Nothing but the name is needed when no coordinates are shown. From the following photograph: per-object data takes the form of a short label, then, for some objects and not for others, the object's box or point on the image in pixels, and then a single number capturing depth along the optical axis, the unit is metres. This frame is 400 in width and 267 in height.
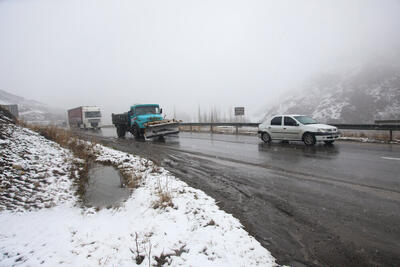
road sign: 22.01
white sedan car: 10.66
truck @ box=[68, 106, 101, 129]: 33.84
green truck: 16.73
